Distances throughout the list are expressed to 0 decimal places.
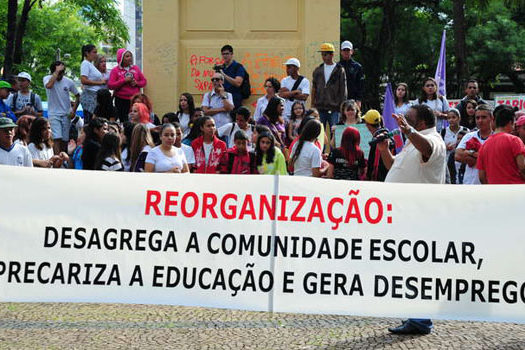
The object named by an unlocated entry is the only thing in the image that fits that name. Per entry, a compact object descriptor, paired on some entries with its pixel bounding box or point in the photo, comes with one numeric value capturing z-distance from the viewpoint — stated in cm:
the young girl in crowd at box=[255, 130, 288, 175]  986
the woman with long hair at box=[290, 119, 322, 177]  988
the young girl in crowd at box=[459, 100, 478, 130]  1337
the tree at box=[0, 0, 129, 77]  2827
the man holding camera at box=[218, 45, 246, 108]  1359
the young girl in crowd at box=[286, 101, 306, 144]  1250
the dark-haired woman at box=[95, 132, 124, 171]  958
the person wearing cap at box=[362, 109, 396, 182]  962
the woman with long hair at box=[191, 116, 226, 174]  1043
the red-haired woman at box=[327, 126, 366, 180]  999
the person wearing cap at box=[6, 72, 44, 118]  1413
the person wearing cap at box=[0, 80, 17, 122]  1385
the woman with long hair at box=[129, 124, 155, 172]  1018
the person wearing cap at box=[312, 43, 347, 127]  1316
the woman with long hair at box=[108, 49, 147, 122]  1348
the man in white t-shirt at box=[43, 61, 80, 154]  1371
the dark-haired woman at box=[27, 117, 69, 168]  998
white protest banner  622
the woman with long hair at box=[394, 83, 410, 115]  1322
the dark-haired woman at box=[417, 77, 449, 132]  1345
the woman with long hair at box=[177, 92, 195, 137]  1288
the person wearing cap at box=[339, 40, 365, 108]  1364
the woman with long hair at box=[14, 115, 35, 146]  1054
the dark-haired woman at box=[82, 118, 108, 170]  1025
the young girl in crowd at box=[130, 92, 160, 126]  1280
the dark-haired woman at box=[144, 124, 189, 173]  916
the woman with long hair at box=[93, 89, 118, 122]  1280
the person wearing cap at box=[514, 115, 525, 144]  948
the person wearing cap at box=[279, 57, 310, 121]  1327
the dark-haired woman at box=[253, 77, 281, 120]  1285
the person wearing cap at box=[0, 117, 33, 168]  873
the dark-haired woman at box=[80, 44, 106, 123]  1365
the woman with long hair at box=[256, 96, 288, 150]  1194
